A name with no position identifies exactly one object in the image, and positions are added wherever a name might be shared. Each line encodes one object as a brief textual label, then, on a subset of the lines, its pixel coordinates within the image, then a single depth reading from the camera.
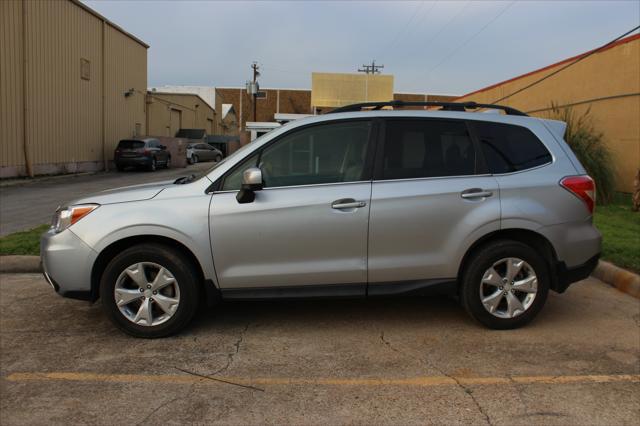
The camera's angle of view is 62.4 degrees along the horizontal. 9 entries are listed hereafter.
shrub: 11.05
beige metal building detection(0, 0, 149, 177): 18.02
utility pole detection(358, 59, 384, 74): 66.12
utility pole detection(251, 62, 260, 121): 56.53
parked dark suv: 25.14
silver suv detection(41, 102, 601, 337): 4.26
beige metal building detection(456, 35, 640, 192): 11.76
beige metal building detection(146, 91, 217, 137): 33.94
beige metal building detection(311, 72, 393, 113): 36.66
